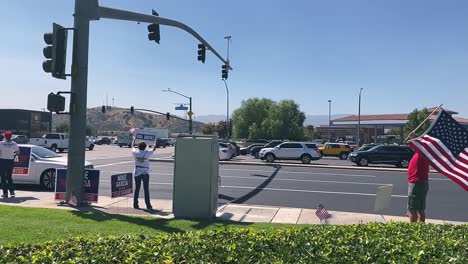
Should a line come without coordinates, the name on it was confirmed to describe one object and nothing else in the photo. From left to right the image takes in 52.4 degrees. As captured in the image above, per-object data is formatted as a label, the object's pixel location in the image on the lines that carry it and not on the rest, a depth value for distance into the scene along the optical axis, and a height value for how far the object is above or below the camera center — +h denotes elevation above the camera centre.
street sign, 53.26 +3.86
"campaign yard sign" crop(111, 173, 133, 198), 11.36 -1.10
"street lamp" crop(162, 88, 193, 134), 48.65 +2.50
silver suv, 34.85 -0.58
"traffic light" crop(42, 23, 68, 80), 11.11 +2.00
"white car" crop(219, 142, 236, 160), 34.22 -0.59
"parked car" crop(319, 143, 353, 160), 45.62 -0.40
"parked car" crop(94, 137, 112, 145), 91.06 -0.32
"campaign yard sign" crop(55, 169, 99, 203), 11.73 -1.20
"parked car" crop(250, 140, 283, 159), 41.12 -0.49
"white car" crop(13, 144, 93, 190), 15.04 -0.97
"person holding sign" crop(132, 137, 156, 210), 11.54 -0.70
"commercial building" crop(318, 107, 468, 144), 84.50 +4.28
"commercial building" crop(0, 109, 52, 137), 85.25 +2.85
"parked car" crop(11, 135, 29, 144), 52.39 -0.22
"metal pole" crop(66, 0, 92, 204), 11.54 +1.12
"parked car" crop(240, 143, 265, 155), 47.03 -0.67
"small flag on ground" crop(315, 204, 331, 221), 9.48 -1.36
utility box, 10.29 -0.81
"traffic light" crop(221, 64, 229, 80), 27.00 +4.07
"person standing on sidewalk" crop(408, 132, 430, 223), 8.36 -0.67
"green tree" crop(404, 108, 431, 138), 70.56 +4.60
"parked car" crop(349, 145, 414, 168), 32.78 -0.60
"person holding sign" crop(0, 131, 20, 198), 12.59 -0.62
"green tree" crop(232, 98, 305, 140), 76.25 +3.98
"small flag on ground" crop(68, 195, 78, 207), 11.44 -1.50
